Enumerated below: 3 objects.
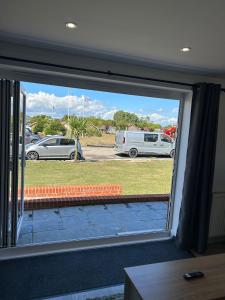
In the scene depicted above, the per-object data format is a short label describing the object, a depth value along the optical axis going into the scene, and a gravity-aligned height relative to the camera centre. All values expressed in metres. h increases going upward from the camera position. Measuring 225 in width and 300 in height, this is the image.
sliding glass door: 2.42 -0.30
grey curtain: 2.77 -0.39
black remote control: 1.61 -0.96
